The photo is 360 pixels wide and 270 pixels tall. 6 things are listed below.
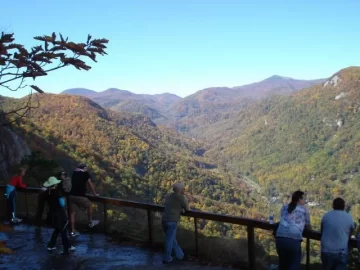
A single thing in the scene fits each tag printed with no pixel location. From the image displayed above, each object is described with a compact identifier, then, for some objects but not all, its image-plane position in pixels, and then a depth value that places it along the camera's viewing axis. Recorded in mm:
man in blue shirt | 5066
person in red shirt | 10355
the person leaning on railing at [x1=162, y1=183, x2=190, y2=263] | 6918
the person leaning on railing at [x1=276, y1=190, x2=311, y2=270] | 5336
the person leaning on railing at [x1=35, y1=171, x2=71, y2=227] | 7788
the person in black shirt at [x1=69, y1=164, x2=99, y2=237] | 8664
